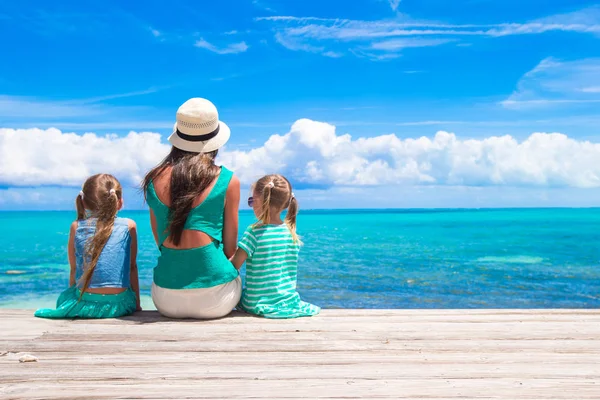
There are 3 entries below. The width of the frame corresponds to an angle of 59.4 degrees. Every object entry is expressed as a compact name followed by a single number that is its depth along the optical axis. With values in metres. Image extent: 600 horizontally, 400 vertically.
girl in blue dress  4.15
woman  3.89
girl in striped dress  4.19
